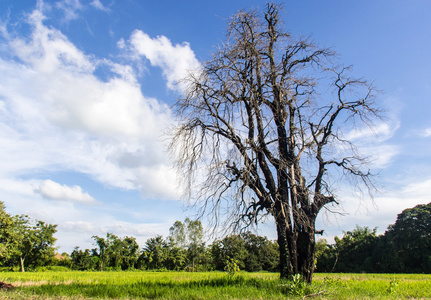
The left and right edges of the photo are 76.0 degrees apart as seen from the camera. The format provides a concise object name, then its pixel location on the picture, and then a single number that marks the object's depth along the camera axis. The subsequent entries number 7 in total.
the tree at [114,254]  51.41
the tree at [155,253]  51.25
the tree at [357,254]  40.39
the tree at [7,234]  37.22
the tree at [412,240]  34.78
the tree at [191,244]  49.53
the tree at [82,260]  51.00
